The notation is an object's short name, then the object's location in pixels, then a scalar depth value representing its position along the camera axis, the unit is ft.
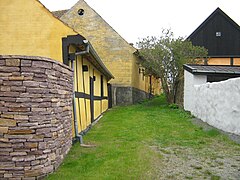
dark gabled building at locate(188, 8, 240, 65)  51.31
